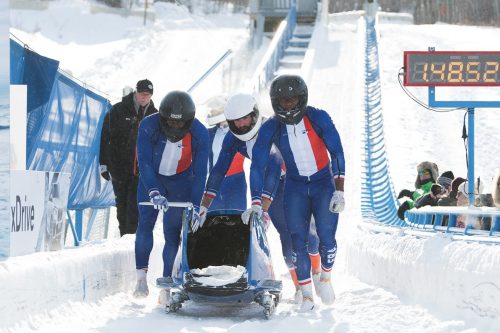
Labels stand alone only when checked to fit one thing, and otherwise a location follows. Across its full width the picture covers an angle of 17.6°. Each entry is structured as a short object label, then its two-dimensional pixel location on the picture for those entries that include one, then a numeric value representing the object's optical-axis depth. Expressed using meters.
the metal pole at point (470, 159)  13.32
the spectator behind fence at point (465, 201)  11.37
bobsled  10.58
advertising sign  10.73
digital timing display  14.73
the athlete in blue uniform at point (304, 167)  11.70
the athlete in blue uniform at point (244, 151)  11.95
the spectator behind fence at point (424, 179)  19.04
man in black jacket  14.82
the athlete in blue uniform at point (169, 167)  11.70
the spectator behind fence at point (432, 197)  17.34
